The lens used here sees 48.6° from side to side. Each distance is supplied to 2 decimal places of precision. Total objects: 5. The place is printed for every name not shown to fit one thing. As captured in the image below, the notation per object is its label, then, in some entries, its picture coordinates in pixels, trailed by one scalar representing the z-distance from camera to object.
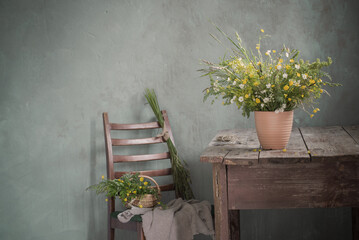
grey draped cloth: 2.25
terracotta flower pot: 1.88
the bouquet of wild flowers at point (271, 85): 1.81
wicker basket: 2.40
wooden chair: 2.74
